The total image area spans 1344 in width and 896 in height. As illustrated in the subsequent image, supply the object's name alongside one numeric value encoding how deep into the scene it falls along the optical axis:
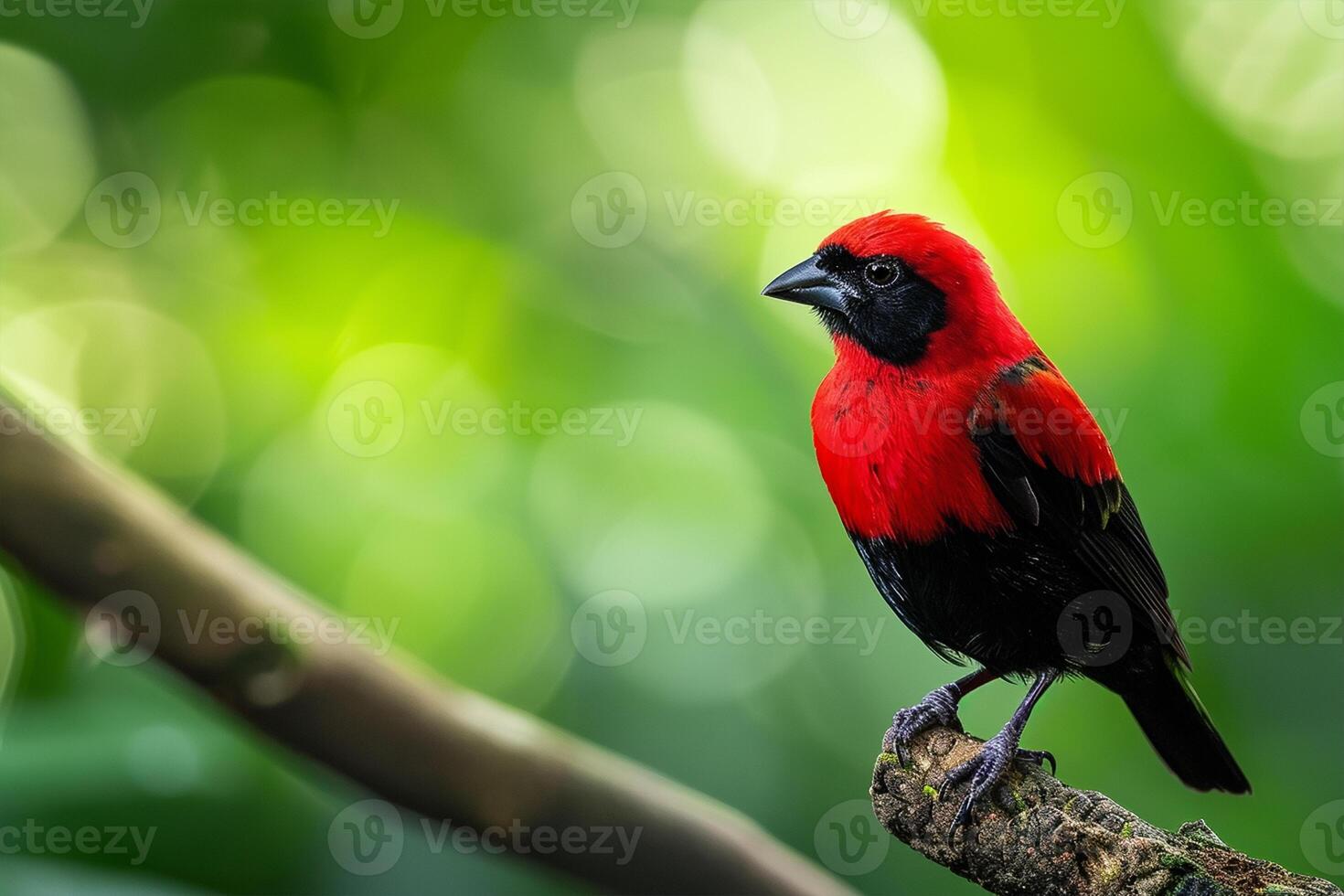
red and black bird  4.62
